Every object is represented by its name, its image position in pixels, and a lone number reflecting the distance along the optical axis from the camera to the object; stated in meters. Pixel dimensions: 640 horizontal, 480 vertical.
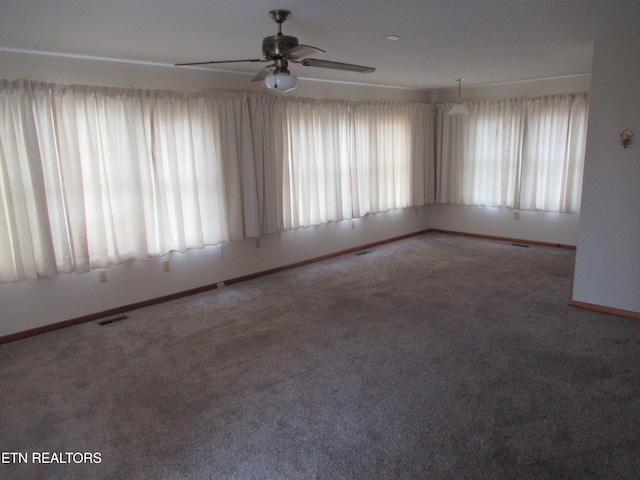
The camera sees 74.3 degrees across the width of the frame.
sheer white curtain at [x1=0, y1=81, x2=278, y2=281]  3.70
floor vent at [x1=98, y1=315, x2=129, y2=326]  4.19
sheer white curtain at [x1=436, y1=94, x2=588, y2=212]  6.15
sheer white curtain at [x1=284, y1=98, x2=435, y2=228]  5.70
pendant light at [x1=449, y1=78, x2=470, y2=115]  6.34
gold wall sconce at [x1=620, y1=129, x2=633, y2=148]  3.70
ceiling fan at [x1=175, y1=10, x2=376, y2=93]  2.91
